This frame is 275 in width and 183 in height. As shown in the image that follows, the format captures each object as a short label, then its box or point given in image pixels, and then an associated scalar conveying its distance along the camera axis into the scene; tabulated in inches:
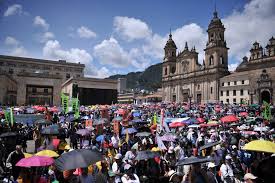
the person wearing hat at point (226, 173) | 304.8
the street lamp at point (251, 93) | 2296.3
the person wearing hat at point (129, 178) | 259.1
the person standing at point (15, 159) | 306.7
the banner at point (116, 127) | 537.9
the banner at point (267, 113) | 761.6
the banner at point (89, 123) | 637.5
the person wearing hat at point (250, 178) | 179.3
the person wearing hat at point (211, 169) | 208.1
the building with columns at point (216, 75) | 2251.5
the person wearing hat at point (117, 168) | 280.4
